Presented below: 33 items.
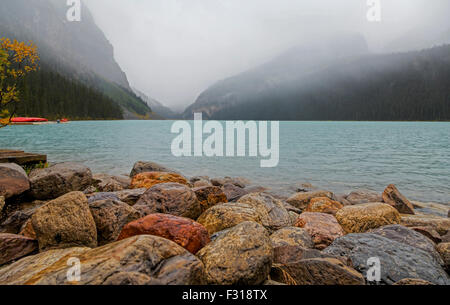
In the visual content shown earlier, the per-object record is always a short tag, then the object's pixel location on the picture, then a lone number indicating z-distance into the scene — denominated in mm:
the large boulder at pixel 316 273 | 3822
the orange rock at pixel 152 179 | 9586
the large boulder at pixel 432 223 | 8070
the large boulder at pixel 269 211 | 6977
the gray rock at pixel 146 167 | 13141
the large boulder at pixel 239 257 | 3586
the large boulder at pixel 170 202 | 6262
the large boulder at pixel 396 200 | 10865
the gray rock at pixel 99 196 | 6179
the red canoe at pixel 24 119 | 48662
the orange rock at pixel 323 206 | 9336
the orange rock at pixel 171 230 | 4206
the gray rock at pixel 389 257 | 4434
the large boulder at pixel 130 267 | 2924
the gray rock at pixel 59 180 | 7934
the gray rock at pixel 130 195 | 7145
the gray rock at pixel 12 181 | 6988
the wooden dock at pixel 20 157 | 10952
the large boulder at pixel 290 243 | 4636
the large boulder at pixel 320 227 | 6362
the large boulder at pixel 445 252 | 5354
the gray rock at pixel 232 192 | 11328
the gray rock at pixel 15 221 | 5895
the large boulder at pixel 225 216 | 5762
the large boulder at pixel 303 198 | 11125
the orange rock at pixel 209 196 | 7621
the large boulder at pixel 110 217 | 5082
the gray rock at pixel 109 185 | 9984
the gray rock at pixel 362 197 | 12570
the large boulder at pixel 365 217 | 7287
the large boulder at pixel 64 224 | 4645
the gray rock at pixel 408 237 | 5422
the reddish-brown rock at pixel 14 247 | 4512
